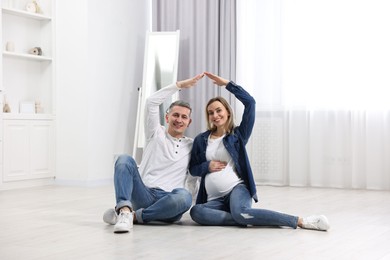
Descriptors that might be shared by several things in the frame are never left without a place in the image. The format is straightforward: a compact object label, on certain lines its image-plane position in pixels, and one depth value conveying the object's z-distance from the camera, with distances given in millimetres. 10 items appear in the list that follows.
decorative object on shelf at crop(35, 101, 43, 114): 5970
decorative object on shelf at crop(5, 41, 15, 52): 5723
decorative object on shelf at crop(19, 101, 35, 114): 5812
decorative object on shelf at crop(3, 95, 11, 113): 5586
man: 3232
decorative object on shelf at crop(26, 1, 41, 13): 5895
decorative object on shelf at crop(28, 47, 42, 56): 5938
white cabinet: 5547
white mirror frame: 6273
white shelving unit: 5602
